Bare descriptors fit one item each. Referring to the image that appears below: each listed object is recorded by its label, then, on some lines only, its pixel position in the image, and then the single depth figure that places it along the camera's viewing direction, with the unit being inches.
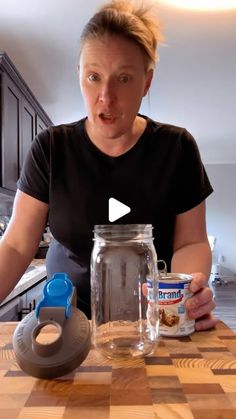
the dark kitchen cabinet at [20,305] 74.9
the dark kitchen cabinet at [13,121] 103.3
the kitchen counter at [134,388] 17.1
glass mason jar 25.5
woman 38.2
